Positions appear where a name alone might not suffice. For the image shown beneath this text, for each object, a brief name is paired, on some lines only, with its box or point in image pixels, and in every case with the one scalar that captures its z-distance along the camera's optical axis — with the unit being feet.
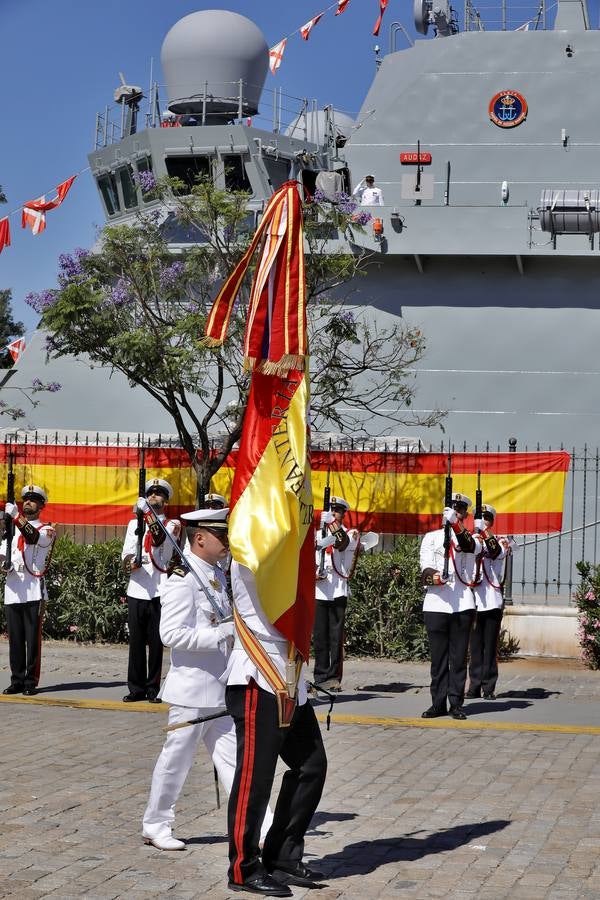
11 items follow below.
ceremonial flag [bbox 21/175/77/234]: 76.23
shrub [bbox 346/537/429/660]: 49.19
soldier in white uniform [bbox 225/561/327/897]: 19.65
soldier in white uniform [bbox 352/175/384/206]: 78.64
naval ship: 76.07
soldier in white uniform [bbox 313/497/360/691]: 43.21
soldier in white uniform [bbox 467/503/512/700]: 41.63
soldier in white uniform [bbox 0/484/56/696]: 41.01
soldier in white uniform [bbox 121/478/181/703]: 40.50
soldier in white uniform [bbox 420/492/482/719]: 38.06
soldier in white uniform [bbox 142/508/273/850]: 22.48
